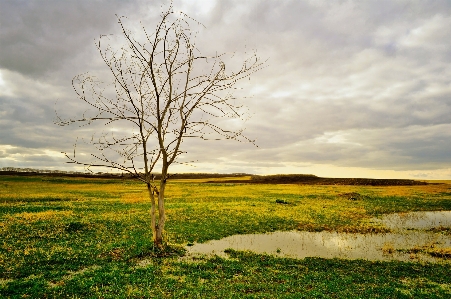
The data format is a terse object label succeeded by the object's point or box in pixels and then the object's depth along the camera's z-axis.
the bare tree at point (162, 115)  16.73
